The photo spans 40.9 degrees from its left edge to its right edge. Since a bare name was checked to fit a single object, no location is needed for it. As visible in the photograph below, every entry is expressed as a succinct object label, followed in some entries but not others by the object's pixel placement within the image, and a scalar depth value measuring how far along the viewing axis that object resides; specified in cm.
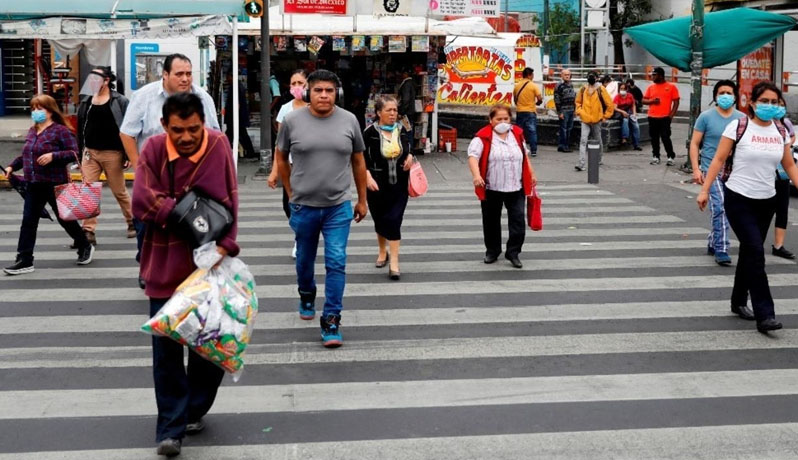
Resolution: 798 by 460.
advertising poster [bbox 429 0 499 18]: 2016
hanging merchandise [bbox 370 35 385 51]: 2002
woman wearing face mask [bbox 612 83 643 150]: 2270
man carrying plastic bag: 511
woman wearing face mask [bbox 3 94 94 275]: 973
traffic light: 1683
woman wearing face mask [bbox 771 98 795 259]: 1057
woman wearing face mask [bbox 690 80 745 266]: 1023
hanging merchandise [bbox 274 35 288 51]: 1978
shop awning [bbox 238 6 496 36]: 2006
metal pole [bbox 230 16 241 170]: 1685
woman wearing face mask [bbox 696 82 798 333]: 764
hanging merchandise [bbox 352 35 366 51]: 1998
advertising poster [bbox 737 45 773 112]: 2042
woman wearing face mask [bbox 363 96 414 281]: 946
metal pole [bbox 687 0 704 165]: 1835
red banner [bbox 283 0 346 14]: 1870
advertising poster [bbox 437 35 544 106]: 2628
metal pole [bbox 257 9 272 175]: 1781
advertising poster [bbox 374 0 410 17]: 1948
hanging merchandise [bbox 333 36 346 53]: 2000
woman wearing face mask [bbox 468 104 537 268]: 1022
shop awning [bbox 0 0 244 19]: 1656
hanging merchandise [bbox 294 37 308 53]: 1988
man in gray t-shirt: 724
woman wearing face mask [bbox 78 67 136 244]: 1039
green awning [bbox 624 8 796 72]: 1792
